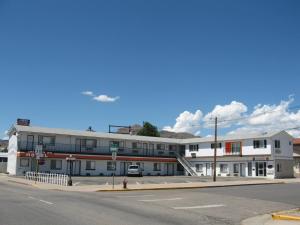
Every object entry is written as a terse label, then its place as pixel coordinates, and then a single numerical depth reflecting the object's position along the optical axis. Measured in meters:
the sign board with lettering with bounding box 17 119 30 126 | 45.48
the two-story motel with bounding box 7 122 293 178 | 39.76
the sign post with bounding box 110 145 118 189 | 22.06
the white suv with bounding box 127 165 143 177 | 39.62
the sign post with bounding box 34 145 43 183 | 24.38
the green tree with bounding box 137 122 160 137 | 68.86
